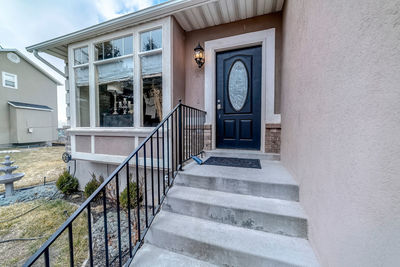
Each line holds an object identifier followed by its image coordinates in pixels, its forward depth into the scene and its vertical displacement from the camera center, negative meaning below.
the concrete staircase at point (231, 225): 1.18 -0.91
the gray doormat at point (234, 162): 2.27 -0.53
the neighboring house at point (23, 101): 9.12 +1.85
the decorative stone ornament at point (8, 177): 3.68 -1.18
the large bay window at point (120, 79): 3.03 +1.10
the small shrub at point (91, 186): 3.45 -1.31
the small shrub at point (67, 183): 3.74 -1.37
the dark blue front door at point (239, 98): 2.90 +0.61
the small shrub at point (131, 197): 2.97 -1.35
